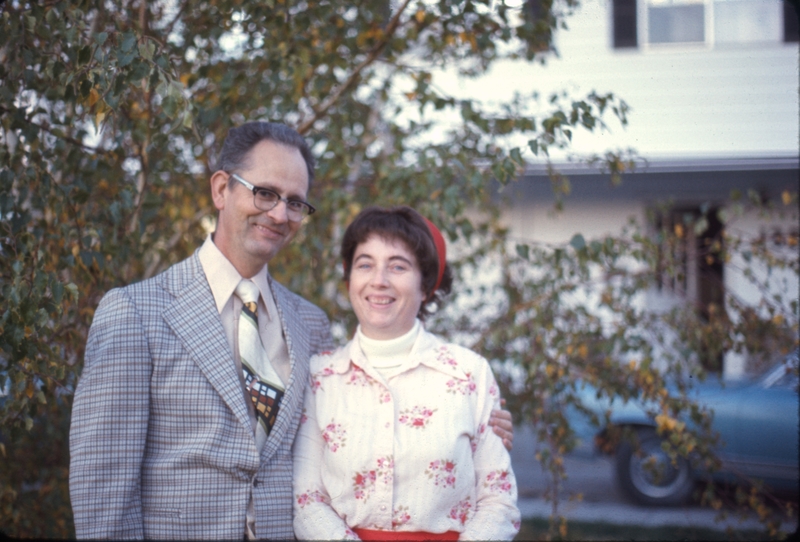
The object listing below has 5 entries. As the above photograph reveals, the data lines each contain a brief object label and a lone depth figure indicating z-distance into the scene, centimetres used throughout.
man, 203
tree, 247
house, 951
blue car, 577
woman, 238
